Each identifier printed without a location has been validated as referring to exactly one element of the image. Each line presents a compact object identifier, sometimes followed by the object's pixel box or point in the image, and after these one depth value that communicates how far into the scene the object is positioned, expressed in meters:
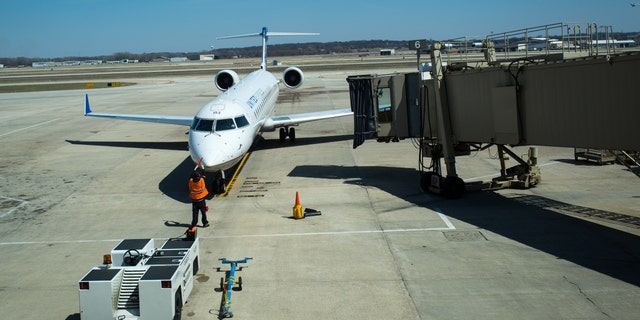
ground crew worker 15.34
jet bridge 12.62
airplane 19.16
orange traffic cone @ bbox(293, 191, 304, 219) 16.34
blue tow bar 10.12
